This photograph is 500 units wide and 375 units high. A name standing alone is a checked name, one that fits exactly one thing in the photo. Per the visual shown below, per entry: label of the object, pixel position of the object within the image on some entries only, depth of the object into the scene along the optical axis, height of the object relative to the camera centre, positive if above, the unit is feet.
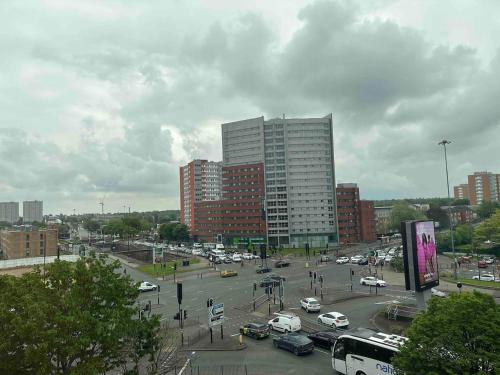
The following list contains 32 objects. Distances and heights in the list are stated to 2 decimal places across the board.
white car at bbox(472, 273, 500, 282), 177.99 -32.37
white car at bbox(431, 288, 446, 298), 138.88 -30.28
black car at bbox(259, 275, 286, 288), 143.43 -28.59
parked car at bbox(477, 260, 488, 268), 232.12 -33.25
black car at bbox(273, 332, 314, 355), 83.05 -29.00
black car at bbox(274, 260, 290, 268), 251.80 -31.73
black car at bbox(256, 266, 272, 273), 223.92 -31.33
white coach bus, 63.00 -24.97
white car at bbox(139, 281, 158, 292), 177.99 -31.34
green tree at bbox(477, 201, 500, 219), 485.93 +3.77
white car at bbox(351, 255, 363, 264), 260.52 -31.20
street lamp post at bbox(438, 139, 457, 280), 149.98 +28.73
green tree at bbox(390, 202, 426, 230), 454.89 +0.34
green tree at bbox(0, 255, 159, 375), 47.67 -12.83
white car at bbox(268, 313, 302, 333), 101.14 -29.40
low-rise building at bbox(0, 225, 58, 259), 341.41 -15.49
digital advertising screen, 87.25 -10.66
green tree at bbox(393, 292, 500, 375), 43.50 -15.82
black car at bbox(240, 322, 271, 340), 97.55 -29.82
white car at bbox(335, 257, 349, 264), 264.72 -31.83
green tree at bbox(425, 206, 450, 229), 469.98 -3.41
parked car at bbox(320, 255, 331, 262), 282.81 -32.71
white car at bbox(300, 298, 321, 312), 126.62 -30.46
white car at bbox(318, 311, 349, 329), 104.79 -29.89
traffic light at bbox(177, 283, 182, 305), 100.68 -19.35
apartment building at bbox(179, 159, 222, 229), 581.12 +61.45
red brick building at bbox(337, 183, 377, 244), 419.13 -0.43
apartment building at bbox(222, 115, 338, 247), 431.02 +49.40
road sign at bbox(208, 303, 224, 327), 94.21 -24.51
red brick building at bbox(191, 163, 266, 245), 422.41 +14.18
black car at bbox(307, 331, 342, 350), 87.30 -29.39
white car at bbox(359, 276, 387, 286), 169.77 -30.90
